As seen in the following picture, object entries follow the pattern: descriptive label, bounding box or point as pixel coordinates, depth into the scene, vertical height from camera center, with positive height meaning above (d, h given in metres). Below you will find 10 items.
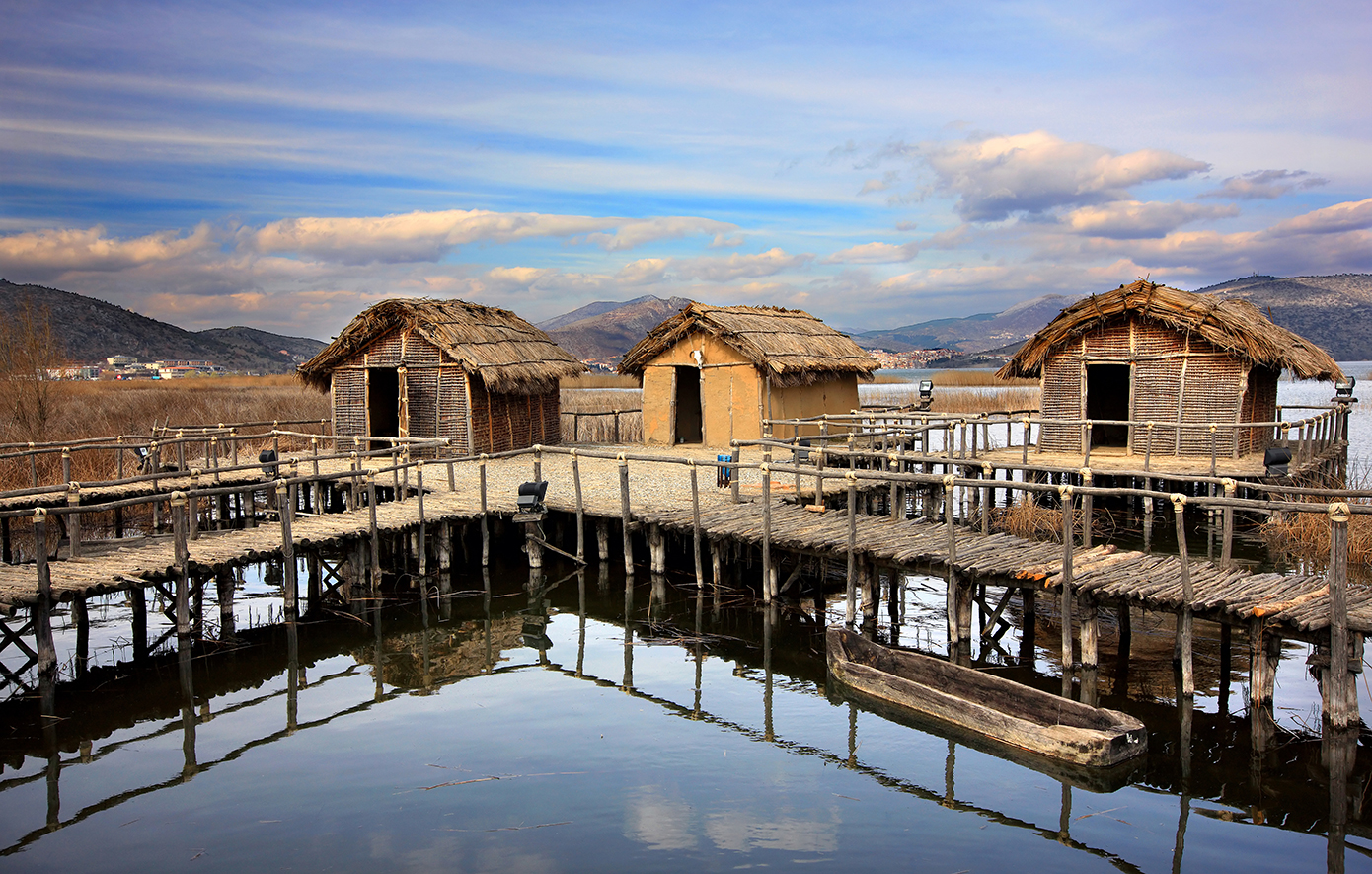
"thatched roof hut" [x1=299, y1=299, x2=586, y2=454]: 22.47 +0.58
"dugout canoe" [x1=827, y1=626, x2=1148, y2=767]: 8.09 -2.94
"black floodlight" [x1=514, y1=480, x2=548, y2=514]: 15.73 -1.64
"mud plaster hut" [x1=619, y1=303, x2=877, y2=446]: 23.67 +0.63
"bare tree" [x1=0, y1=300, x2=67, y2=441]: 27.30 +0.73
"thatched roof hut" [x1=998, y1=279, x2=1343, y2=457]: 19.41 +0.52
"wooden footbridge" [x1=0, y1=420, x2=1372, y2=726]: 9.49 -2.04
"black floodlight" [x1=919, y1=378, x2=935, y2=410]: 24.72 -0.08
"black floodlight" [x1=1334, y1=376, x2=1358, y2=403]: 22.37 -0.15
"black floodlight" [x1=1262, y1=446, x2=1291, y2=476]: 15.60 -1.21
